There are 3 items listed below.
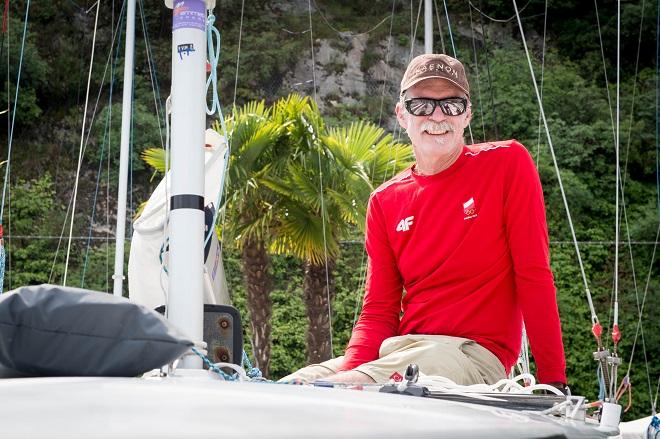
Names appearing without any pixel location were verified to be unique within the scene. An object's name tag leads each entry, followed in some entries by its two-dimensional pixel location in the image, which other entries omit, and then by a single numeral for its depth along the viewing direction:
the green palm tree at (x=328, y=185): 10.68
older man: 2.85
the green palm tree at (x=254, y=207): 10.53
